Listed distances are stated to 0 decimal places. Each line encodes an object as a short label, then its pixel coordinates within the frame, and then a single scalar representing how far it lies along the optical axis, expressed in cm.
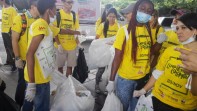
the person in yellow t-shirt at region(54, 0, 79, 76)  255
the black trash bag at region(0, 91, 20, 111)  154
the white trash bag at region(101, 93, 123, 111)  164
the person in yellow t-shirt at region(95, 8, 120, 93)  272
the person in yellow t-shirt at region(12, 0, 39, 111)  188
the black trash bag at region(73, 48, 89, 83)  272
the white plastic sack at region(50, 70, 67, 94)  225
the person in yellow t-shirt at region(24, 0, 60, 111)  152
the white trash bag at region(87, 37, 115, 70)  248
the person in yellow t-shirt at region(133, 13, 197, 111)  122
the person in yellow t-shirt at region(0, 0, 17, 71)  305
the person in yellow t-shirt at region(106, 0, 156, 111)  158
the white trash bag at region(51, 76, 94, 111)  190
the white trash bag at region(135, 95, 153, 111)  151
